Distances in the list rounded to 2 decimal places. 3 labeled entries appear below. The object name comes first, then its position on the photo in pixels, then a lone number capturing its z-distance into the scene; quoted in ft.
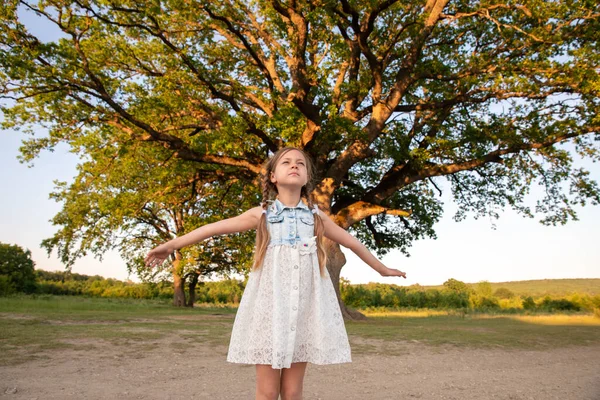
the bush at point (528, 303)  106.75
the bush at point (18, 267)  123.40
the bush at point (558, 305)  102.27
